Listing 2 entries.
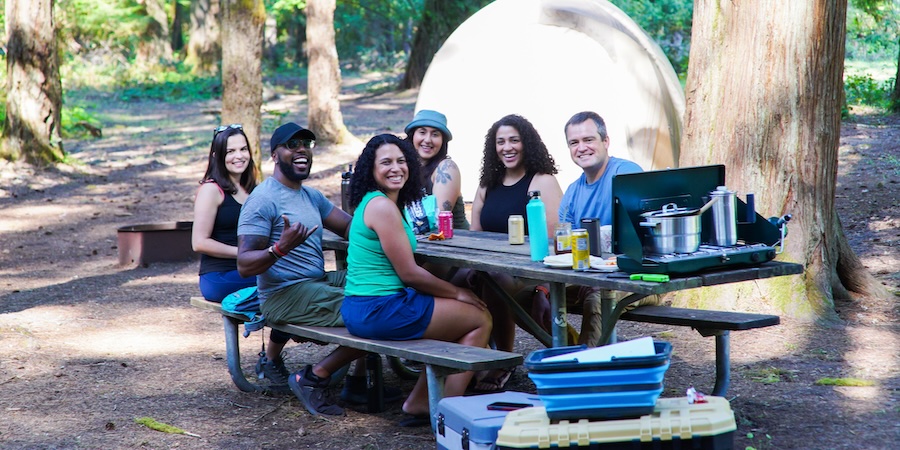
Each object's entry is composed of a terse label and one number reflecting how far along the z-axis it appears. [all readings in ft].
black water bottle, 18.43
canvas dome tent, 34.73
